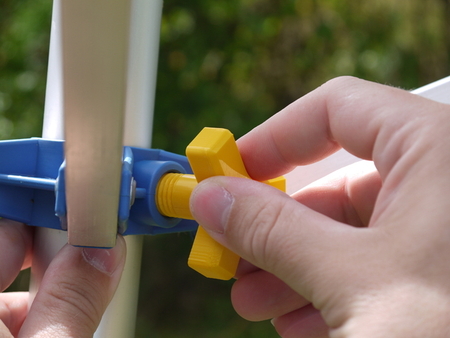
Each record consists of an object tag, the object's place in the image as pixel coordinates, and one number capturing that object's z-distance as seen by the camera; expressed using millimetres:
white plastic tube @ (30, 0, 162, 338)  259
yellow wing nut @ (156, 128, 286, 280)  248
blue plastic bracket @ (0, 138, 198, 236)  253
